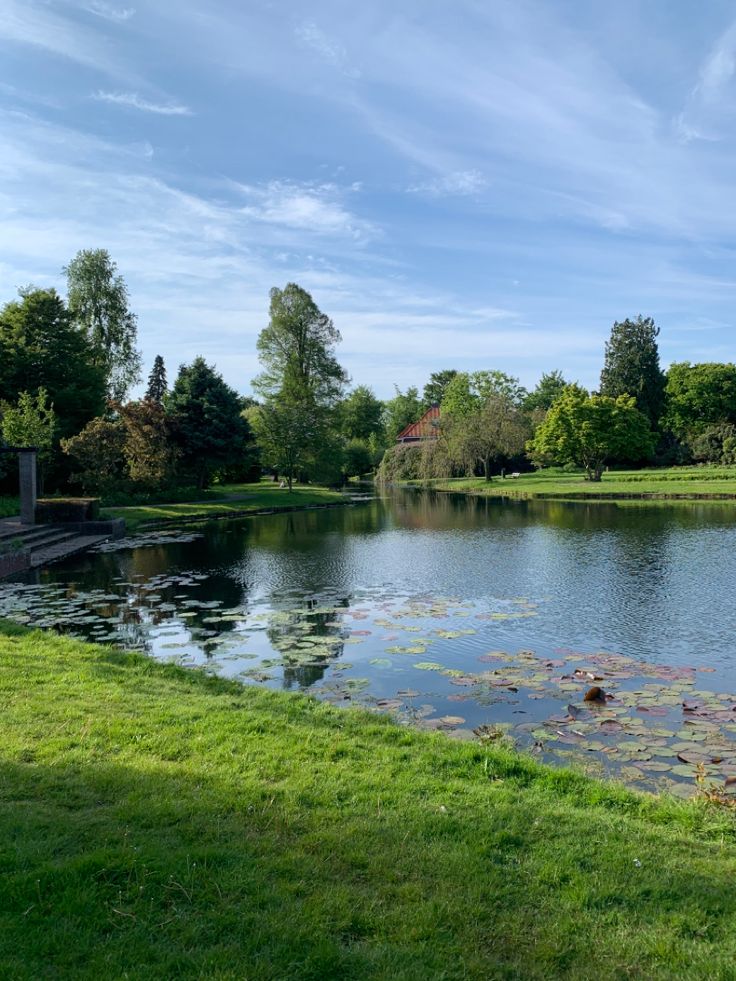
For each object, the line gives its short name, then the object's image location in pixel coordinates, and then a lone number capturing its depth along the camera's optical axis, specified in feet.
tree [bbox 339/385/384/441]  293.23
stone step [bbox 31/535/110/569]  68.18
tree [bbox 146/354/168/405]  259.19
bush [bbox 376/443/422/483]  209.97
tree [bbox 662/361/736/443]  234.38
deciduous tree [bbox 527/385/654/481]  177.06
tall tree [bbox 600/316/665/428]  226.79
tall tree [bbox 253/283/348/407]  179.83
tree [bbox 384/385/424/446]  323.57
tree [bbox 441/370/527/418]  251.39
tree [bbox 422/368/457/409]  370.94
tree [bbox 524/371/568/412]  299.38
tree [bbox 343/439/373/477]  249.77
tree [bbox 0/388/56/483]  99.81
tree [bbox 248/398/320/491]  156.56
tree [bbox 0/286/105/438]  127.65
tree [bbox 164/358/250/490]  138.41
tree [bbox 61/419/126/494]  113.60
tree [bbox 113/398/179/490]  120.98
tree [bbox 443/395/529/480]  186.19
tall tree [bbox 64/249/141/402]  160.86
